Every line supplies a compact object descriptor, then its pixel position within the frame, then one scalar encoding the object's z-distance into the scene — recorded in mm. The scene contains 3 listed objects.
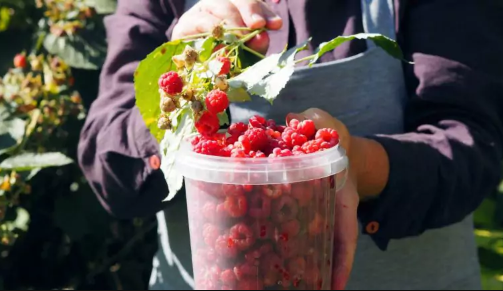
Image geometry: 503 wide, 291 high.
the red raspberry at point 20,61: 1377
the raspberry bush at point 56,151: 1313
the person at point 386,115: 906
